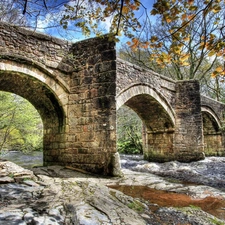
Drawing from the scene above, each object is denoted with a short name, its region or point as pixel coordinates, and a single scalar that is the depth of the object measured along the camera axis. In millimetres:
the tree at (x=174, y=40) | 2433
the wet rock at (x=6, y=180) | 3439
